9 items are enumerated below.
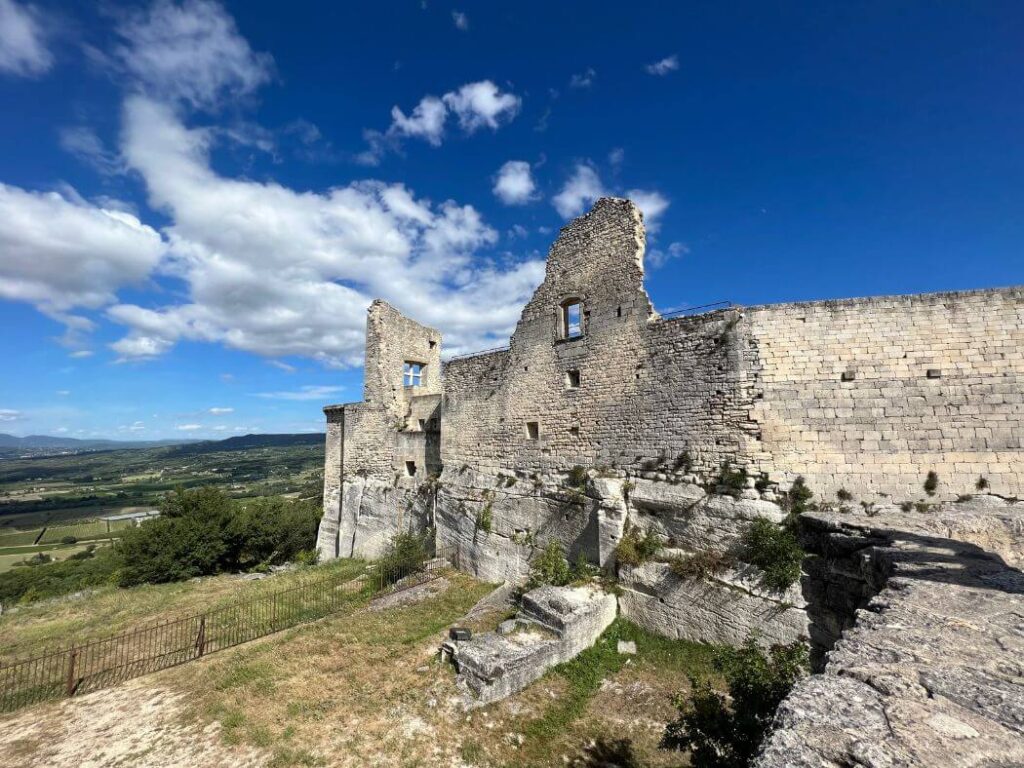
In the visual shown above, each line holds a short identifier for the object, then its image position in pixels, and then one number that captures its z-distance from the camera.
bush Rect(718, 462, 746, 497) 9.54
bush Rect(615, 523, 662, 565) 10.41
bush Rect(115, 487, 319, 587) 19.86
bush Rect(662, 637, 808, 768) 4.75
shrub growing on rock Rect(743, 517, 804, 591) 8.39
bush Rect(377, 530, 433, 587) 15.15
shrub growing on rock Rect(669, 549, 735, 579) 9.28
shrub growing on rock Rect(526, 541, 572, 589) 11.23
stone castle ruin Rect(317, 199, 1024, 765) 3.57
